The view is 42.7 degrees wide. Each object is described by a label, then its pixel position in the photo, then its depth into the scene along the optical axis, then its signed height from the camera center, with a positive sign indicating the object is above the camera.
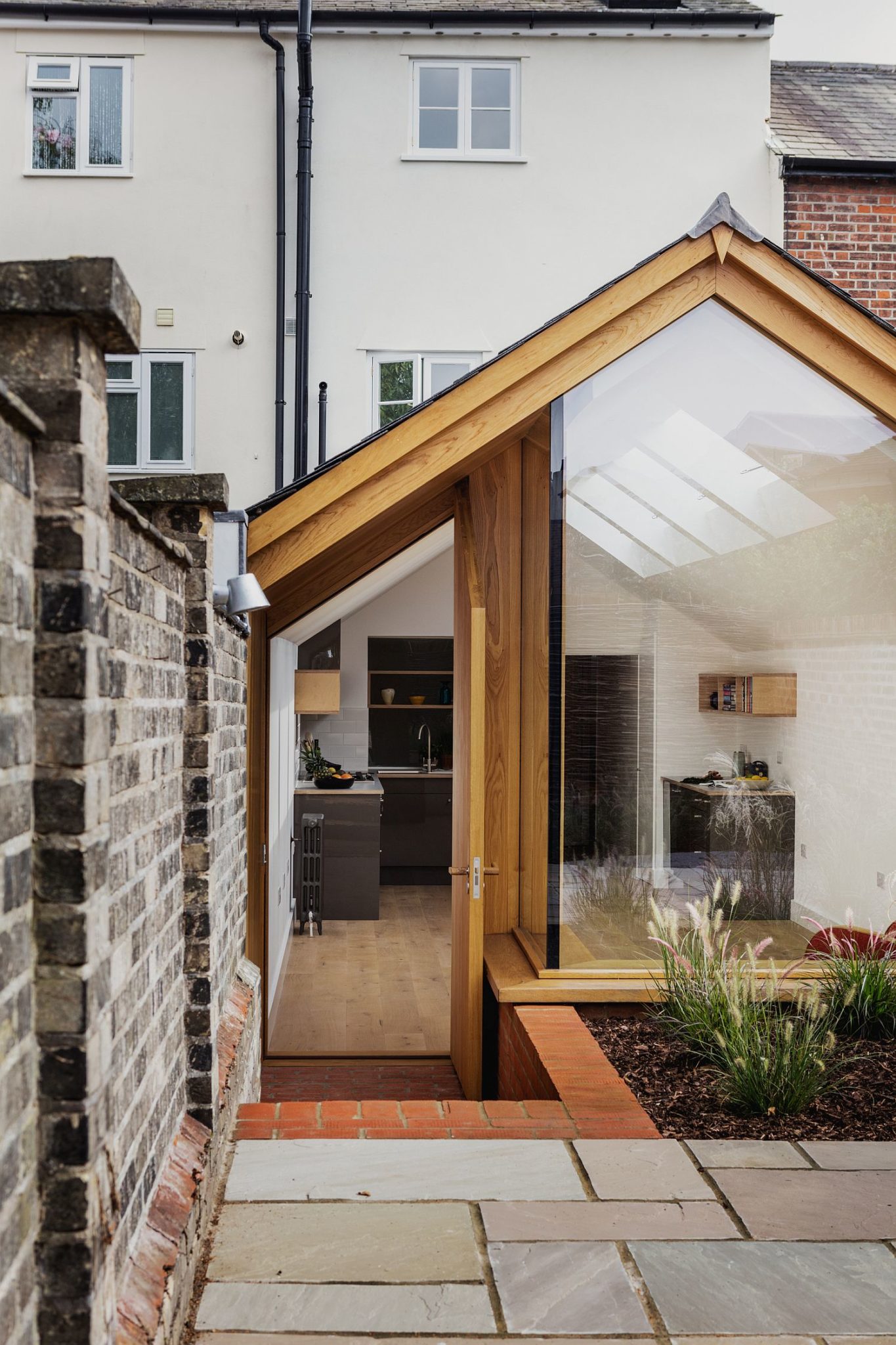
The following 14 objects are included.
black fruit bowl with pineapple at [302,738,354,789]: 10.05 -0.57
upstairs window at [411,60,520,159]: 9.67 +5.10
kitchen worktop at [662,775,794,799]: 4.97 -0.34
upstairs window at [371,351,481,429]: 9.62 +2.83
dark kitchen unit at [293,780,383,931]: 9.72 -1.19
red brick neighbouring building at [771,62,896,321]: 9.56 +4.23
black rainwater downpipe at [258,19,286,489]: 9.27 +3.71
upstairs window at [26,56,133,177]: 9.52 +4.94
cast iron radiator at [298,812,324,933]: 9.62 -1.30
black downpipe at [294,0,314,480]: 9.17 +3.67
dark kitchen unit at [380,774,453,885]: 11.52 -1.09
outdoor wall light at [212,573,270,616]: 3.14 +0.31
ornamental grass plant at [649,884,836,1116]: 3.65 -1.08
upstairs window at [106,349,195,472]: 9.55 +2.50
